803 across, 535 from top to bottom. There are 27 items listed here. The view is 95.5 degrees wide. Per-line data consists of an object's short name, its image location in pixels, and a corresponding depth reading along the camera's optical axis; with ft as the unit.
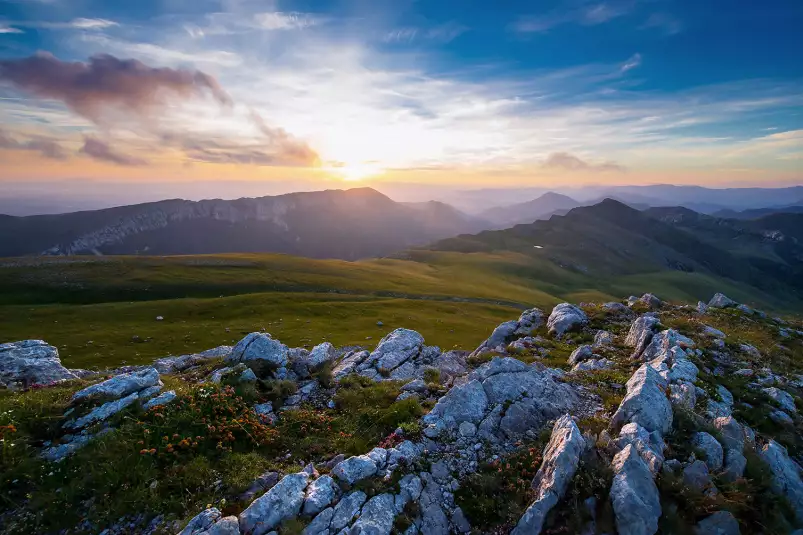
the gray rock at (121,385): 51.75
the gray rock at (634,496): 33.04
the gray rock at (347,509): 35.76
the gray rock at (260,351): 69.92
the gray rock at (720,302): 124.53
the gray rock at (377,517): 34.99
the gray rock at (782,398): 55.31
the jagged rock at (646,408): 46.19
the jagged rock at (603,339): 89.68
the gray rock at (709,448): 41.16
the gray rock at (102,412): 47.67
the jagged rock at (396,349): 82.89
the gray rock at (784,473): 39.27
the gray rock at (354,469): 40.50
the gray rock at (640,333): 80.33
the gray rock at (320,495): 37.11
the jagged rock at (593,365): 73.91
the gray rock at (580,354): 82.58
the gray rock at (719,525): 33.04
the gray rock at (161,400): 50.37
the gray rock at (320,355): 74.43
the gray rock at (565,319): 107.45
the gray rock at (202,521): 34.43
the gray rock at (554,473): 35.14
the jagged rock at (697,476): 36.52
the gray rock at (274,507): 34.99
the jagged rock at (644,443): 38.72
